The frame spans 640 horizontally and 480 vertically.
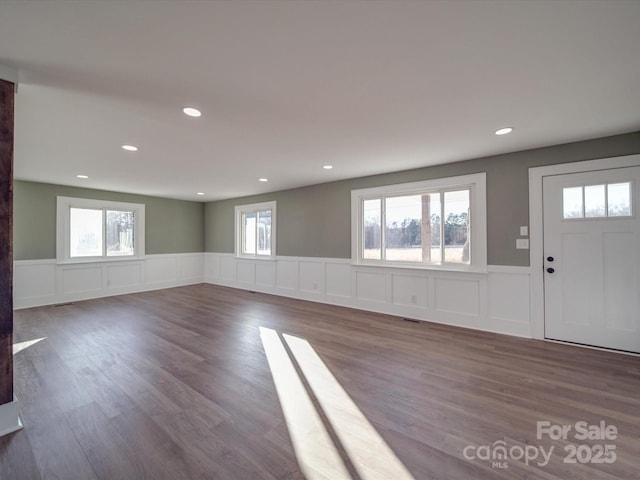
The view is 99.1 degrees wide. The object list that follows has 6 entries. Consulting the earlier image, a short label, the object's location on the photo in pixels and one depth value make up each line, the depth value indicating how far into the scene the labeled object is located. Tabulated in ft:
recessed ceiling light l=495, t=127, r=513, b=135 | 9.53
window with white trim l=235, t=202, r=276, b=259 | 21.90
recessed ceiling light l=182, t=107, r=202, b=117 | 8.04
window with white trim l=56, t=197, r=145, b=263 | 18.95
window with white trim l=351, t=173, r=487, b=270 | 13.12
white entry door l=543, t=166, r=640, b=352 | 9.91
